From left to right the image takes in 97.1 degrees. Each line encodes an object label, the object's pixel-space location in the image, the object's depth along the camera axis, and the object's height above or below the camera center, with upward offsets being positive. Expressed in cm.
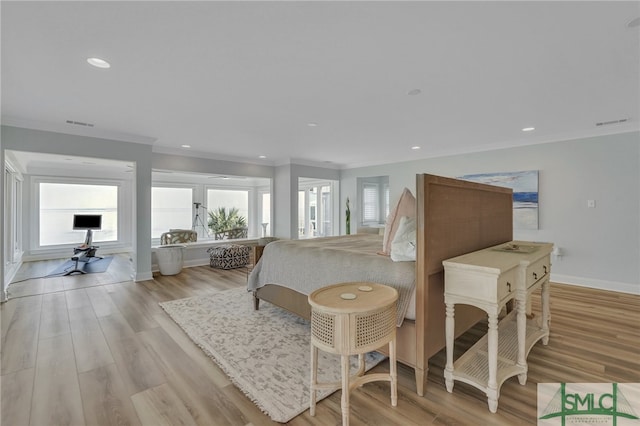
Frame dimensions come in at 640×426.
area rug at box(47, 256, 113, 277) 540 -111
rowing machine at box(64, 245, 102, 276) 565 -88
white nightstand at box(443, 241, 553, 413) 167 -53
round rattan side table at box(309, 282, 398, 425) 154 -65
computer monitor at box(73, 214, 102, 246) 675 -21
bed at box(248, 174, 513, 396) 182 -39
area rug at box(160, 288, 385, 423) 183 -116
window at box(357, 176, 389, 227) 772 +40
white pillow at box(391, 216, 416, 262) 202 -21
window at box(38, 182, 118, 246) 702 +13
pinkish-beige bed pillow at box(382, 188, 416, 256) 226 +1
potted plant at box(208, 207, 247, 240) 898 -21
